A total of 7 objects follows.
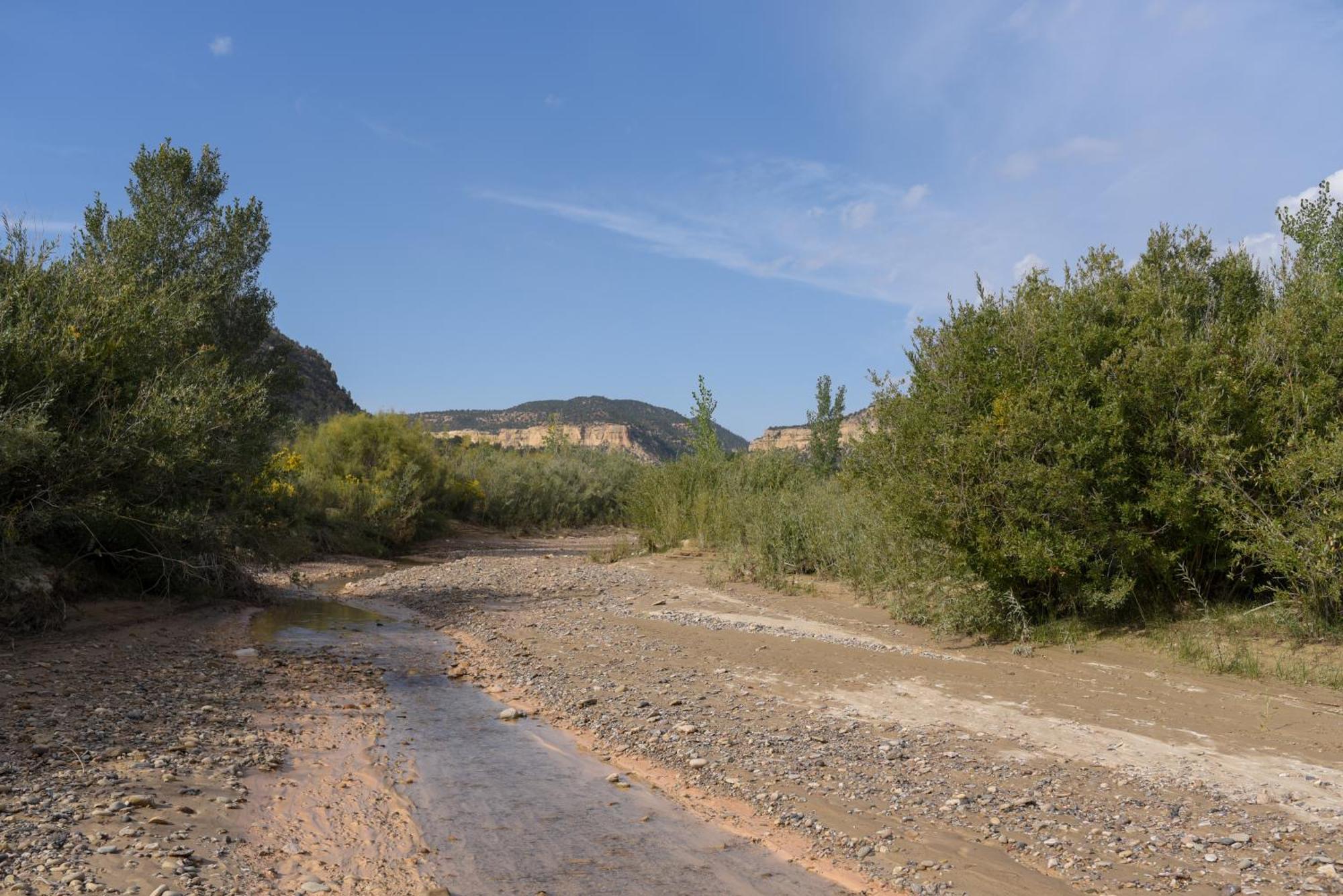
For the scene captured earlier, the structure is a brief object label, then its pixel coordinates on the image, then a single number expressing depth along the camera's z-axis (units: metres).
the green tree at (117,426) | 9.79
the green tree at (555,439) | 50.91
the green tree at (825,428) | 31.09
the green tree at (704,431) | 24.64
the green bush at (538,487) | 36.81
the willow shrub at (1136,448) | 9.48
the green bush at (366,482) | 24.97
